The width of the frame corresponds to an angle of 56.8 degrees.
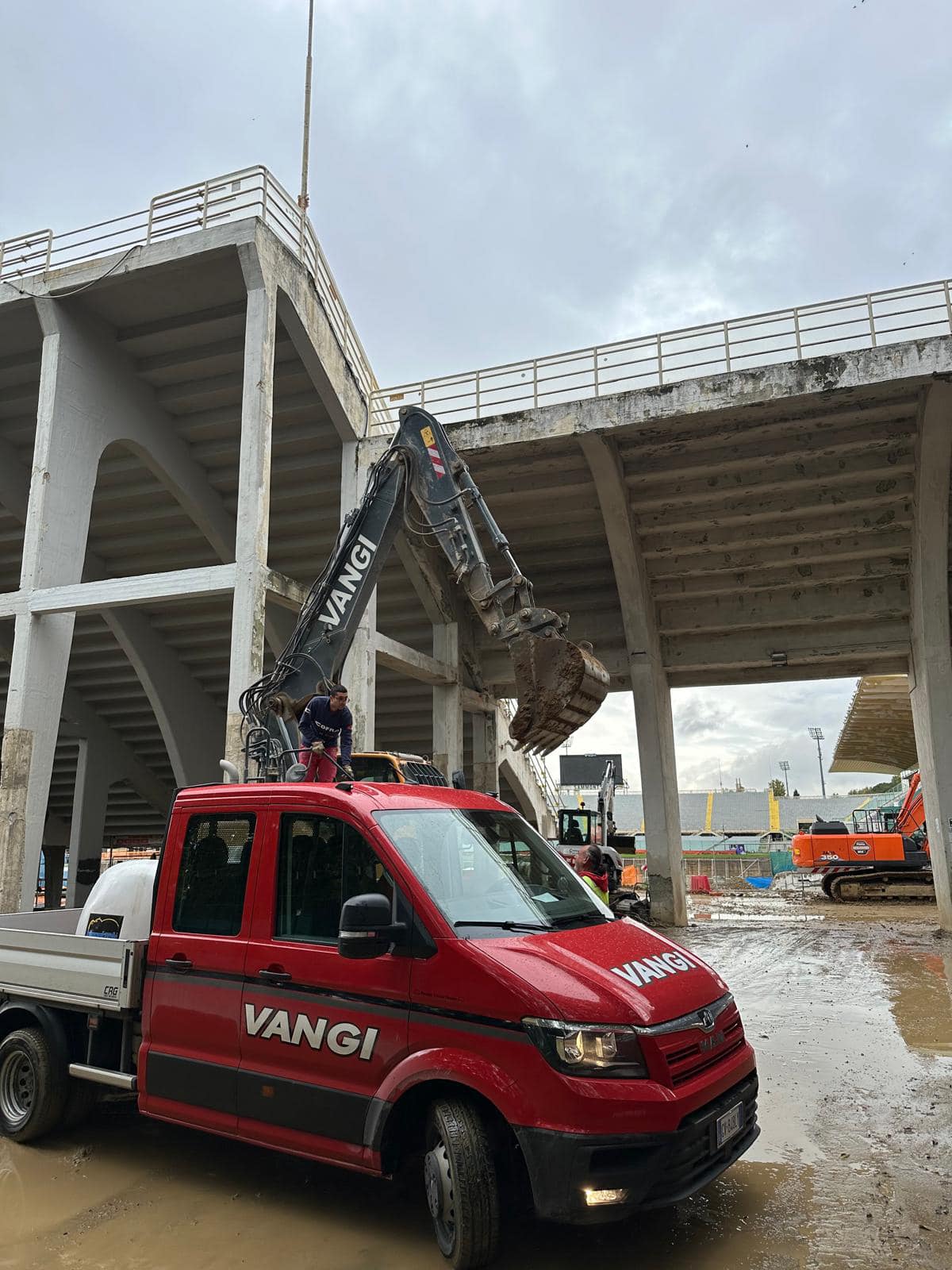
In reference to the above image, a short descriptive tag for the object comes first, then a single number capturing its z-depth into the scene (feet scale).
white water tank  17.07
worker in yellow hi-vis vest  39.01
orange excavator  71.36
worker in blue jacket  26.04
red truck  11.12
